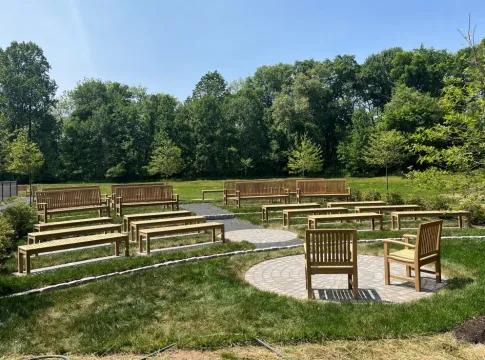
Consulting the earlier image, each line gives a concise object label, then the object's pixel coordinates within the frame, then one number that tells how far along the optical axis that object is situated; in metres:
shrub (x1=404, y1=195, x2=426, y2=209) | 13.91
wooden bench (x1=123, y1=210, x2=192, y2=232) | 10.51
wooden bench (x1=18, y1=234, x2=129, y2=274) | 6.74
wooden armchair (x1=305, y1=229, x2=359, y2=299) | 5.52
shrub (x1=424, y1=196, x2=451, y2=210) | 13.21
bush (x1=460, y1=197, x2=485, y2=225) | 11.56
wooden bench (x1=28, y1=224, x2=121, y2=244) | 7.77
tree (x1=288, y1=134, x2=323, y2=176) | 31.84
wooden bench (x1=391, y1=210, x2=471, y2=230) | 10.69
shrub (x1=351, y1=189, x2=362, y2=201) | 16.75
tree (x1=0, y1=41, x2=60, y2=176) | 50.78
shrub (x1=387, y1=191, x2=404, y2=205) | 14.87
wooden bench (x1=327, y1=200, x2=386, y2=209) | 12.74
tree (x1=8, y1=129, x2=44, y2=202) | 19.03
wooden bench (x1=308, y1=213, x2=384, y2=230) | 10.06
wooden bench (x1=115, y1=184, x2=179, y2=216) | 14.07
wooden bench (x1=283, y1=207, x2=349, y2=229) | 11.31
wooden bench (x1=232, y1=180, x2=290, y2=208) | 16.03
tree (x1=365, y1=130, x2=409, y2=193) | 24.72
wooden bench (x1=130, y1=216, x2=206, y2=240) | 9.22
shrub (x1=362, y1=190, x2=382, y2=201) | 15.95
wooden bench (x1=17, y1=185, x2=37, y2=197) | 29.81
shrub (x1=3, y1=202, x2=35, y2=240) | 9.93
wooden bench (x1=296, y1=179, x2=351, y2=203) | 16.30
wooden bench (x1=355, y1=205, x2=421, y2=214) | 11.71
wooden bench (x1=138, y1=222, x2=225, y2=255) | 8.25
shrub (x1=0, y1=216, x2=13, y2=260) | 7.25
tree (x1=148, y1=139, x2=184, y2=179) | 28.44
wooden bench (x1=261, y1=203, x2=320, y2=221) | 12.48
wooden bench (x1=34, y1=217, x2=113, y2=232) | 9.03
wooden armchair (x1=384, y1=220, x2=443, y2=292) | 5.67
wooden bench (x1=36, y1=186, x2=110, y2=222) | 12.15
